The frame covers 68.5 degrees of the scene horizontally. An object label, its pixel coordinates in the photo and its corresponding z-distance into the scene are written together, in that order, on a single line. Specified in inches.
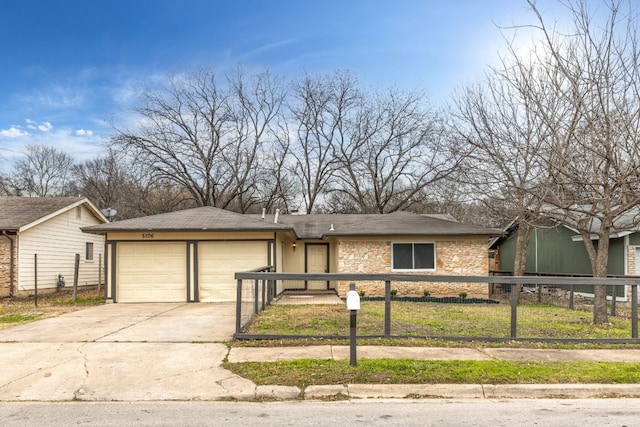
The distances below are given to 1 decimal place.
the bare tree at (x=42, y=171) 1669.5
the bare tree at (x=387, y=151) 1245.7
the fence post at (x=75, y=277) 593.3
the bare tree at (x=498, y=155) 460.2
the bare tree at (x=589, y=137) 375.6
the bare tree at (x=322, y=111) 1294.3
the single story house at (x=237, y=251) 593.6
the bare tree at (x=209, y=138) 1230.9
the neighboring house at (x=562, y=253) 673.0
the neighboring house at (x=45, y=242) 676.9
